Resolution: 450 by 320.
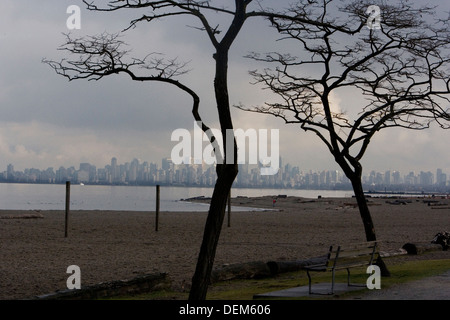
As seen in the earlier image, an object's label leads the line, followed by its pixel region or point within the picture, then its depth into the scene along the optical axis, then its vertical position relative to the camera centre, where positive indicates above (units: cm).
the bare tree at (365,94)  1275 +195
